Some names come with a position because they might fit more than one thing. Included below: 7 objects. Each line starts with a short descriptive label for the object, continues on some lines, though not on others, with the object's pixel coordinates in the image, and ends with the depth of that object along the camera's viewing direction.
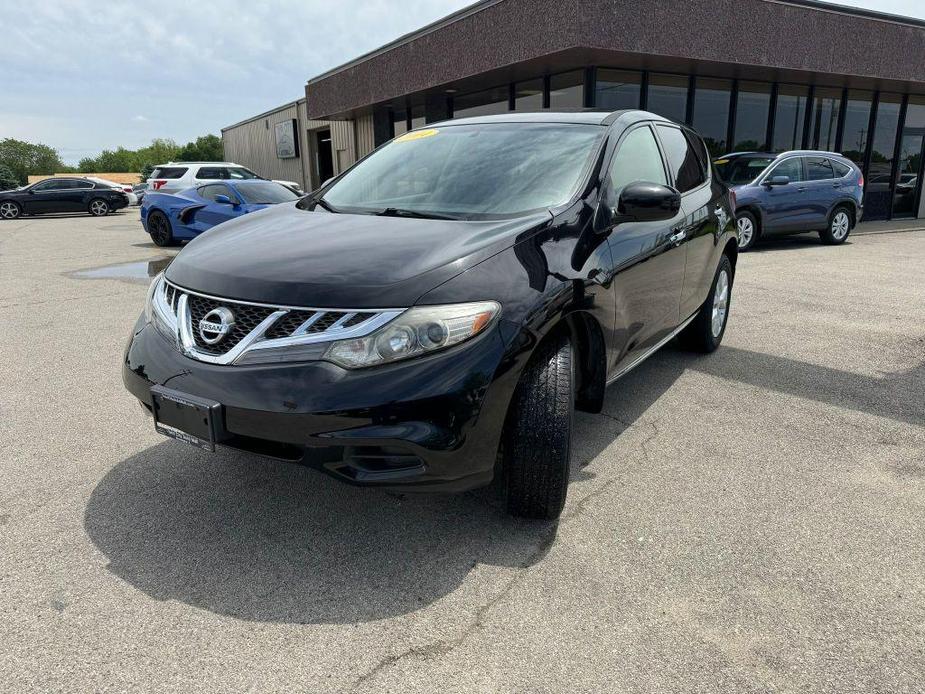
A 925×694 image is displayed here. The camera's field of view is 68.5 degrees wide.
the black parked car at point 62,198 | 25.06
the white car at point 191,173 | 17.80
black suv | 2.21
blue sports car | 11.14
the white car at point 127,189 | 26.83
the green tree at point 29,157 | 118.50
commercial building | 11.98
